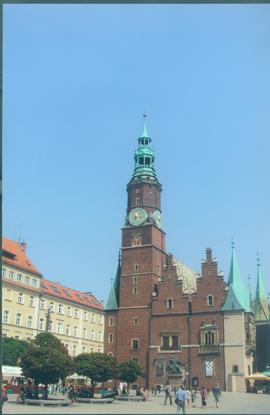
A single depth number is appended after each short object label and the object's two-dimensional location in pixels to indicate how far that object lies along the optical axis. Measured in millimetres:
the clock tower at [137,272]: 59125
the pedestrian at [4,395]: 26997
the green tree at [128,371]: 40188
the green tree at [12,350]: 44656
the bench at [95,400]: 31609
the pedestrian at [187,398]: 26275
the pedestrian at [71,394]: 31233
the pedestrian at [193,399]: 33900
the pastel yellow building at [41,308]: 54125
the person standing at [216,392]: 30858
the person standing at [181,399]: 23047
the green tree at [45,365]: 30016
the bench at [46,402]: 27578
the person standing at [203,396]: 31827
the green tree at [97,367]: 35250
